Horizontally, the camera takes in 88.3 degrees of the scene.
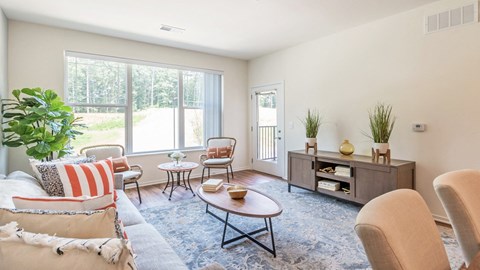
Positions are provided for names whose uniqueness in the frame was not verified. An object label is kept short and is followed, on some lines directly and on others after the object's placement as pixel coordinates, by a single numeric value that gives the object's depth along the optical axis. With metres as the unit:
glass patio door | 5.25
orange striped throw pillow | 2.05
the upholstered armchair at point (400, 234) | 0.77
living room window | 4.17
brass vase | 3.64
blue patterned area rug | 2.15
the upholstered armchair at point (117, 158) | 3.54
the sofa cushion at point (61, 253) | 0.76
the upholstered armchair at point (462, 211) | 1.13
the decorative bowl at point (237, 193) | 2.50
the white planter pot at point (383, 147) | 3.21
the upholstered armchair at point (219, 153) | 4.62
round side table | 3.83
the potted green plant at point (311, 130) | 4.09
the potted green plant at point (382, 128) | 3.22
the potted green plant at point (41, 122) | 2.87
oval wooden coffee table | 2.16
